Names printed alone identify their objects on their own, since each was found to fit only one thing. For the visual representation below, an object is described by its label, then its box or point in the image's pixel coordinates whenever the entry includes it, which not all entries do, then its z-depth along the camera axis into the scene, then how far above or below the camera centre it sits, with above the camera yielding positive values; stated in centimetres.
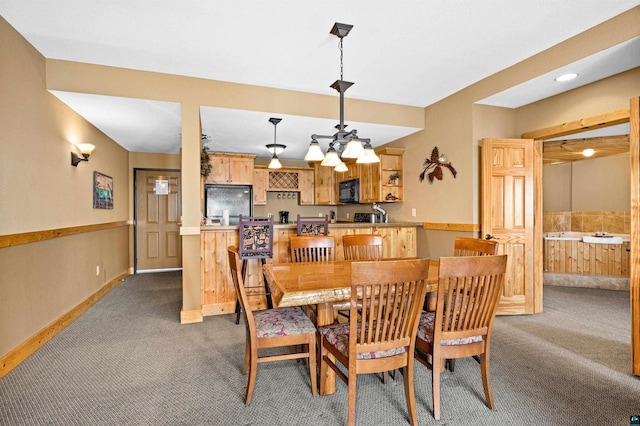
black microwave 596 +39
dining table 191 -44
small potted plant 520 +52
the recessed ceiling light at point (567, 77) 314 +127
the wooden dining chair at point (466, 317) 181 -59
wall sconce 372 +68
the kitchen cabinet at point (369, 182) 527 +49
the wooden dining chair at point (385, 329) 164 -61
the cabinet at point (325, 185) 703 +57
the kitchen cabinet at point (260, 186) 661 +51
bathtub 516 -77
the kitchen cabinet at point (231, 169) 605 +79
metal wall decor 427 +62
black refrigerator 611 +21
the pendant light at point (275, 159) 491 +80
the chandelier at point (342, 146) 256 +53
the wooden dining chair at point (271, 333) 201 -74
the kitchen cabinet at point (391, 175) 517 +58
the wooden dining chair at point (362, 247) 322 -33
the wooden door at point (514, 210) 384 +3
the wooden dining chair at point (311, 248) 312 -34
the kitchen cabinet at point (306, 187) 705 +53
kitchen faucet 526 -3
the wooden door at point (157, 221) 632 -17
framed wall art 441 +30
